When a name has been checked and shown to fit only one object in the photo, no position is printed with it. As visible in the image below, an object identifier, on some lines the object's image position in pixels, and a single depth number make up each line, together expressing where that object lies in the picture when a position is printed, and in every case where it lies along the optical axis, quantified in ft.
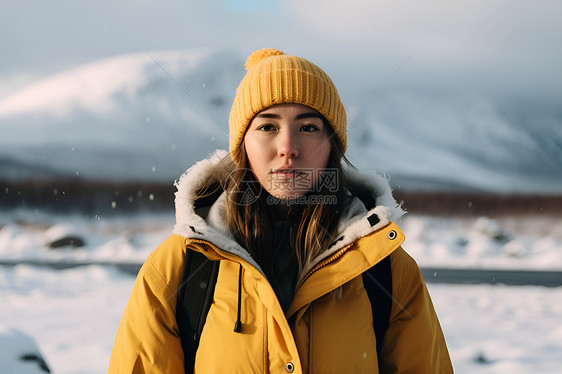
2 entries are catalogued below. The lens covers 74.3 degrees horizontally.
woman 3.99
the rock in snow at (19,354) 10.23
